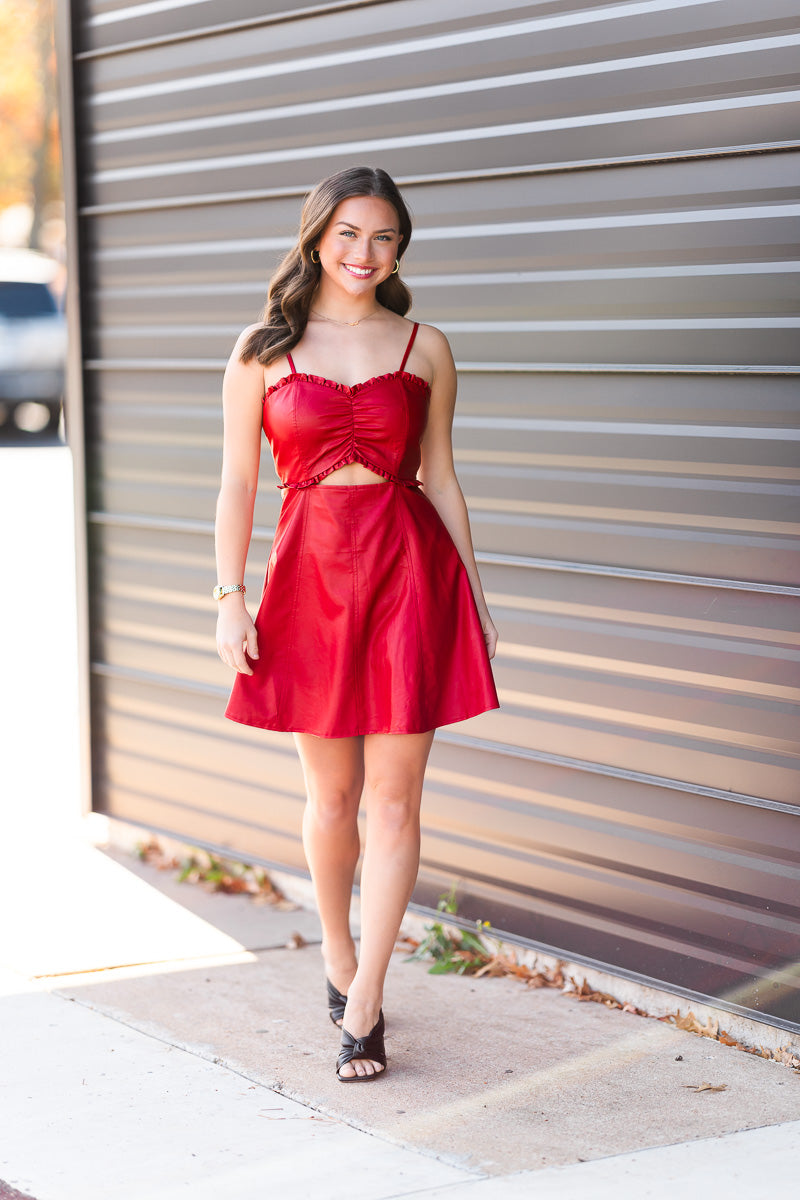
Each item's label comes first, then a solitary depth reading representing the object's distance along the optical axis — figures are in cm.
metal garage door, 376
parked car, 2172
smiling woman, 357
